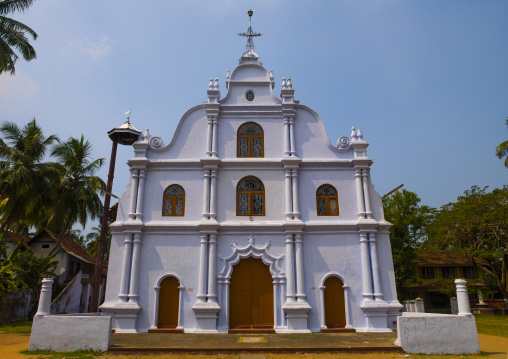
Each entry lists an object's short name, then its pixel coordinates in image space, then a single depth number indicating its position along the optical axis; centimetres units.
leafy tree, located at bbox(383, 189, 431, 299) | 3064
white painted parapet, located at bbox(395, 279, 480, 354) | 976
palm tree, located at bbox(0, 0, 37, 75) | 1658
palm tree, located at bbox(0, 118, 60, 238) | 1969
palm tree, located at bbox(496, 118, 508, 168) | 2227
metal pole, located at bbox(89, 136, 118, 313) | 1590
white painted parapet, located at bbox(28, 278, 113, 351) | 997
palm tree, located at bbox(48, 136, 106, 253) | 2353
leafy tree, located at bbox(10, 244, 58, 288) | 1936
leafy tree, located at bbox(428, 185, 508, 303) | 2442
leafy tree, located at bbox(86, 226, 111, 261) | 4159
